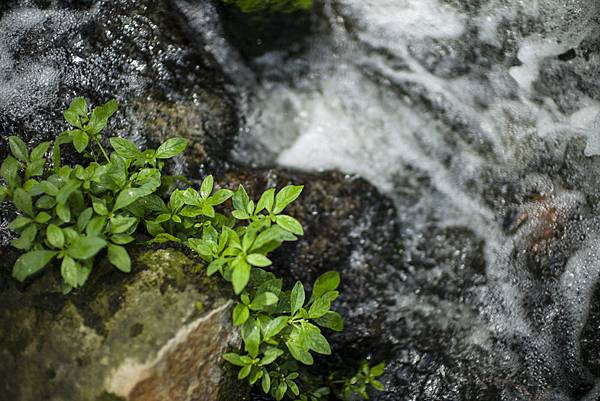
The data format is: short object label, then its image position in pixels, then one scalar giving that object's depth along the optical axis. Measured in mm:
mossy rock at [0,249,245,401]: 1939
